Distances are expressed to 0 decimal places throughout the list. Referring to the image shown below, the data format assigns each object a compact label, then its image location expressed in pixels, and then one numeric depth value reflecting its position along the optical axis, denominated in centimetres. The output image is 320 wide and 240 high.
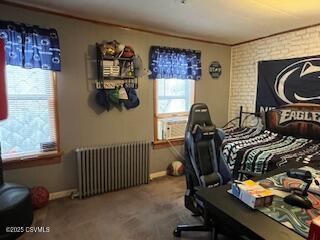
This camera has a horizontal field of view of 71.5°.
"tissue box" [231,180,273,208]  115
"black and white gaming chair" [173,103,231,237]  199
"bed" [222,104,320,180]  255
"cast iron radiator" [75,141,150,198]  281
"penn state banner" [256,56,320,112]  313
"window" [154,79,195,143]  351
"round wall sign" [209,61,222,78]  397
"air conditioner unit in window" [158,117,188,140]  349
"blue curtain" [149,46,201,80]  331
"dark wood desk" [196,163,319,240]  97
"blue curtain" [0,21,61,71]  228
